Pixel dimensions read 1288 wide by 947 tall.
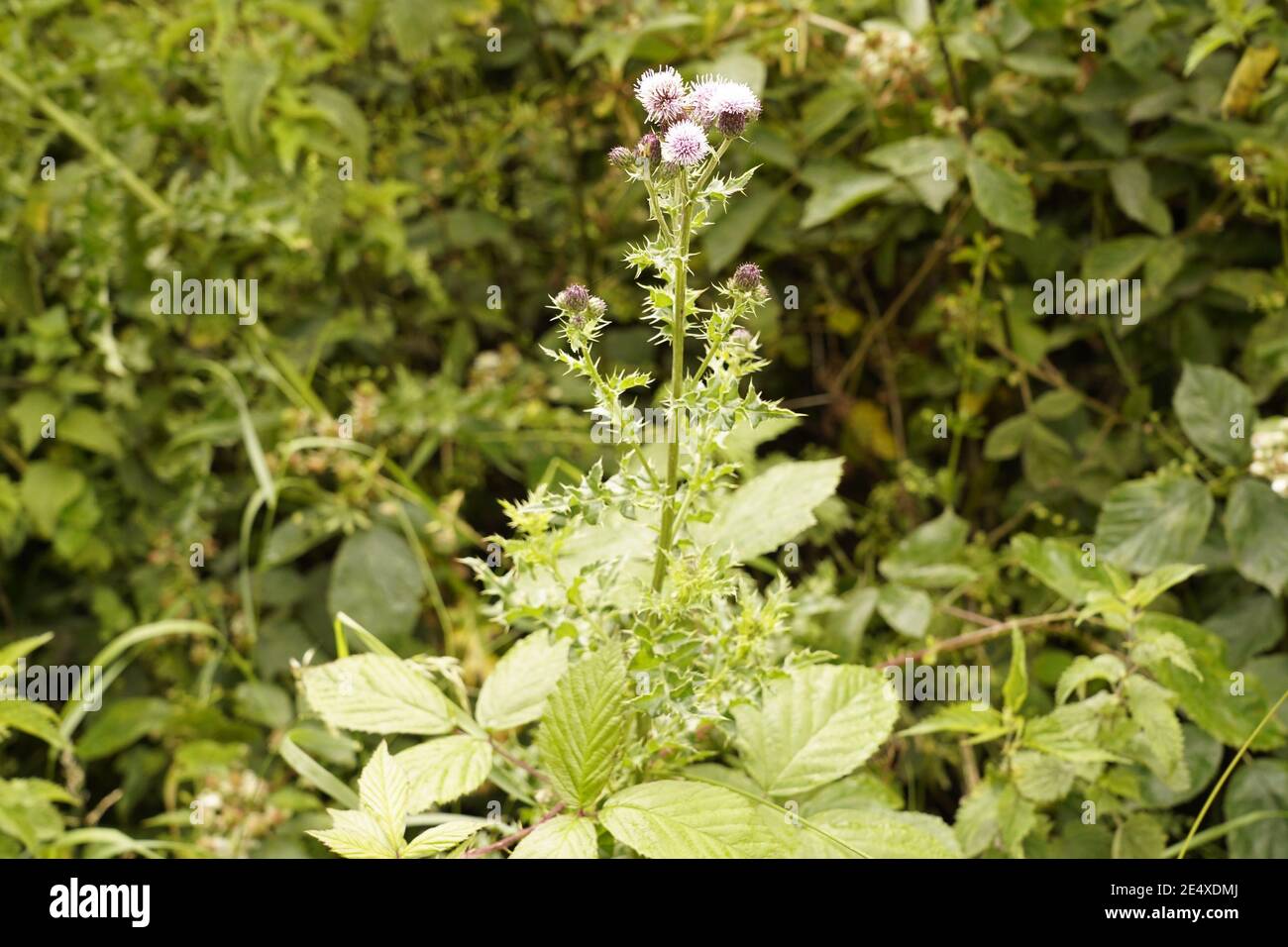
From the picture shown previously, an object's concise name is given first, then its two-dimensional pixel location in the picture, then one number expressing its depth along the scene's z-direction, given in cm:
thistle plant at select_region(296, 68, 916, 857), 90
